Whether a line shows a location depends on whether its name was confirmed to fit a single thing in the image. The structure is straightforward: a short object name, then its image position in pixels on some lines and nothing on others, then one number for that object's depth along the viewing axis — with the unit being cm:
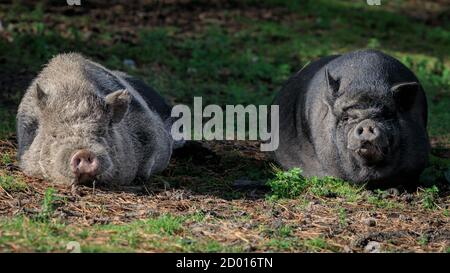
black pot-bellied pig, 1611
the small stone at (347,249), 1263
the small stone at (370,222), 1410
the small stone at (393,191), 1608
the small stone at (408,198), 1578
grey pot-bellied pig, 1509
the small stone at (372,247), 1275
